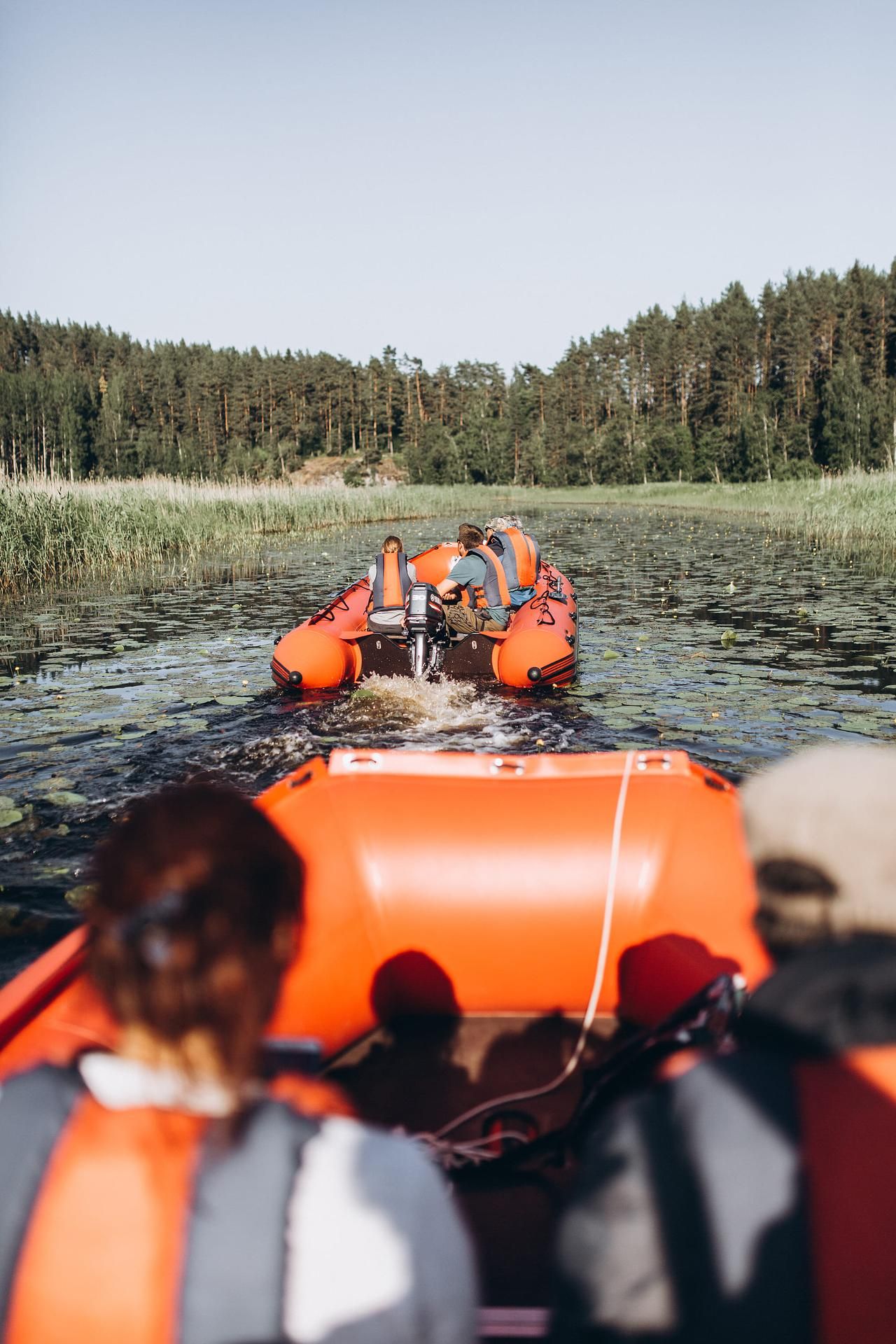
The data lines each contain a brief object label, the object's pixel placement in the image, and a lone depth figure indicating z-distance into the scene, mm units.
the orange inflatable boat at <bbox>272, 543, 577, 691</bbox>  6766
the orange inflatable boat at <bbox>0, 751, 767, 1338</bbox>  2490
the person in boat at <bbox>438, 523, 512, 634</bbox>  7820
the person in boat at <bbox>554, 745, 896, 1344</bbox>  1013
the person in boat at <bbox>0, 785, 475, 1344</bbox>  973
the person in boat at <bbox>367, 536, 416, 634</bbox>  7461
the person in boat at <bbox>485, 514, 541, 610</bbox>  8195
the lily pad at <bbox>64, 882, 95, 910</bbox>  3587
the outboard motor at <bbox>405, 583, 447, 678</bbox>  6750
